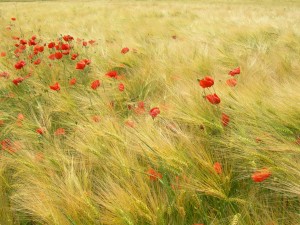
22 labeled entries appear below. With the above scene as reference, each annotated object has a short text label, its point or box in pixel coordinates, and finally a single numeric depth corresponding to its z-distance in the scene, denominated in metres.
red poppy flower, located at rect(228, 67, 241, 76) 1.55
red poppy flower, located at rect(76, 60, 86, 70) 1.82
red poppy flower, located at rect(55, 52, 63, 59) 2.14
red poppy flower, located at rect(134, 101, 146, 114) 1.44
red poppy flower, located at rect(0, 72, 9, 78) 2.11
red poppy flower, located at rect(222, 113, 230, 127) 1.21
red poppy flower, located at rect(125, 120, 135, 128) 1.28
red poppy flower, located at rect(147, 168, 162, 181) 1.01
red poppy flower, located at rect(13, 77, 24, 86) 1.85
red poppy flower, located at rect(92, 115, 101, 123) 1.44
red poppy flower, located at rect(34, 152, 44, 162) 1.19
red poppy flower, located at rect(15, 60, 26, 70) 1.96
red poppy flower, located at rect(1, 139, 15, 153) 1.29
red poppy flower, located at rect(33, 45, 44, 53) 2.33
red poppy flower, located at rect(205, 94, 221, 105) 1.17
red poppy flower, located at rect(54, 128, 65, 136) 1.38
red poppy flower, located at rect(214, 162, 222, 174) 0.98
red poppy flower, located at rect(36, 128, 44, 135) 1.35
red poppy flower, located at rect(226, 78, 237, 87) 1.48
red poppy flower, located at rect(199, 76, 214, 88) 1.24
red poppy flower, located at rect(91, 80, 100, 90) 1.59
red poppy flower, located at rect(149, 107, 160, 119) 1.20
